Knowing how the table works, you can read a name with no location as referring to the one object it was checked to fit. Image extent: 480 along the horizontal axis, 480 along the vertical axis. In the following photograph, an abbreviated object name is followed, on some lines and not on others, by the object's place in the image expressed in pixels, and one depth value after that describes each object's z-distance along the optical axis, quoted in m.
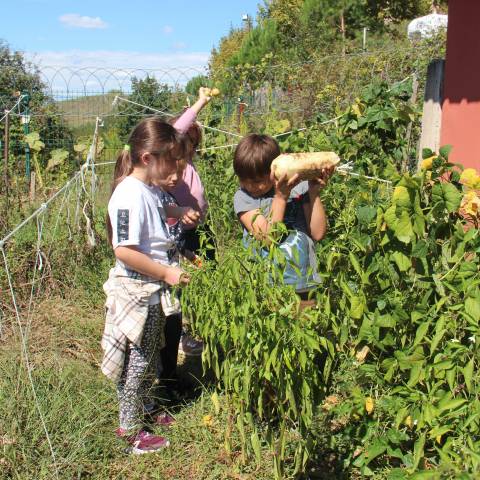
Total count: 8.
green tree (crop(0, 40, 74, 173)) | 9.12
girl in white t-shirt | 2.45
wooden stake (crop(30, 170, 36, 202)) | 5.02
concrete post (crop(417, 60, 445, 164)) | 3.60
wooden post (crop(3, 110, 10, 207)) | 4.13
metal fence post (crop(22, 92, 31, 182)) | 8.47
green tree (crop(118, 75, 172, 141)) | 9.69
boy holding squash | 2.21
